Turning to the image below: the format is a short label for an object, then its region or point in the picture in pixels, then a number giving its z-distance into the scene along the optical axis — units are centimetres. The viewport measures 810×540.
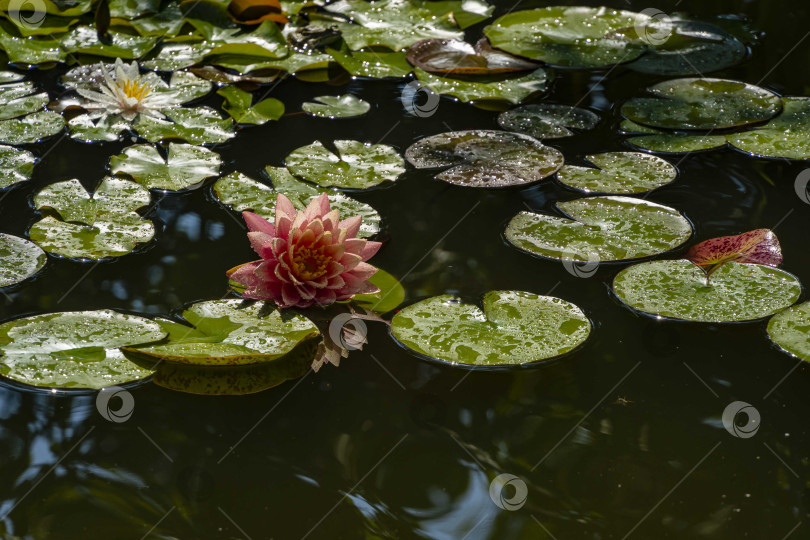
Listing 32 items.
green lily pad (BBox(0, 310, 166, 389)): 157
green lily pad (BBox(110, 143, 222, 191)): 229
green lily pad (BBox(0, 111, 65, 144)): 252
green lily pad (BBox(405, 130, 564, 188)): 229
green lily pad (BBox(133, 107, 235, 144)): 254
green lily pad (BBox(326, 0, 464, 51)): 317
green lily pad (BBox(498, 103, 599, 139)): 254
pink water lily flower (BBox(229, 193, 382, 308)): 173
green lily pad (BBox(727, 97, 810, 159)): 239
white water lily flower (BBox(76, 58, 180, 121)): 266
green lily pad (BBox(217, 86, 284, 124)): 266
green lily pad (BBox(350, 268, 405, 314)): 181
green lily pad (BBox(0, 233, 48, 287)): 188
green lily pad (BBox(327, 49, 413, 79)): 296
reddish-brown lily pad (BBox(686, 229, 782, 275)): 190
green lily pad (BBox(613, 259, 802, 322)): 175
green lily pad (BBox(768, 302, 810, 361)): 165
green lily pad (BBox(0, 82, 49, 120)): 268
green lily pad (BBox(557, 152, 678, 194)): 222
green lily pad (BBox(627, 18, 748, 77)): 293
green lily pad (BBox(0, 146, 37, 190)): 230
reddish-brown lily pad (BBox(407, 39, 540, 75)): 291
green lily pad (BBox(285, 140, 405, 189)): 228
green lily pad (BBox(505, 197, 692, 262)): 195
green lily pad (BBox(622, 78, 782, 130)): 253
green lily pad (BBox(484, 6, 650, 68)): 301
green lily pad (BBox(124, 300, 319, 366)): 158
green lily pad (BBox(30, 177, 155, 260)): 199
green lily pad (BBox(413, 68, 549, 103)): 277
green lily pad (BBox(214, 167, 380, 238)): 210
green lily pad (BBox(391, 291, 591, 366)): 164
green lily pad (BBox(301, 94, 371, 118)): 270
